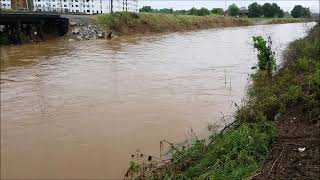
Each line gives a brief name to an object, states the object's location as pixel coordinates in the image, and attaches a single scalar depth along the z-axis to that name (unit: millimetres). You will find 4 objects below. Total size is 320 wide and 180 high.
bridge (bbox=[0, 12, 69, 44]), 19249
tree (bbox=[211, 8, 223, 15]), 68656
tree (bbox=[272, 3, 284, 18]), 72789
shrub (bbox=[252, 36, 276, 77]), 9798
